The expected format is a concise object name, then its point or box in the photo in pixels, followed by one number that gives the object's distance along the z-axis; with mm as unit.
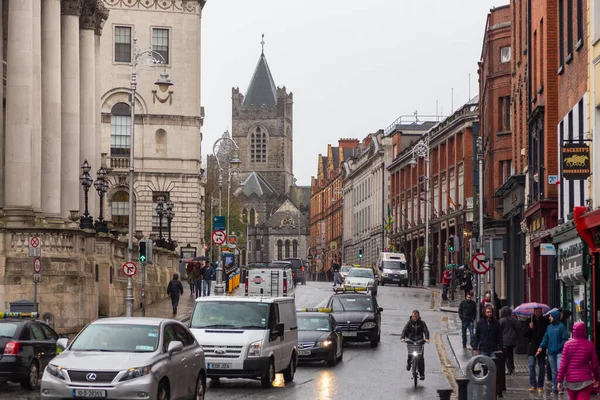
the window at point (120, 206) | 82688
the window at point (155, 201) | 83812
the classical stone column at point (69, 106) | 52844
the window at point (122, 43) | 83438
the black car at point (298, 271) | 89200
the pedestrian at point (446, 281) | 61959
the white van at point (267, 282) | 63781
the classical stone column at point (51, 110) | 49312
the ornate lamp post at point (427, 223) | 85625
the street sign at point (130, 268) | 42625
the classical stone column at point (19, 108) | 45781
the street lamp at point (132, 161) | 42125
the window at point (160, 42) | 83625
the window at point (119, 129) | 83625
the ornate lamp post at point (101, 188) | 49312
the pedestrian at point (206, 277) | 57781
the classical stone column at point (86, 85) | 57125
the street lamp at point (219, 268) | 57312
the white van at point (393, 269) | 85875
